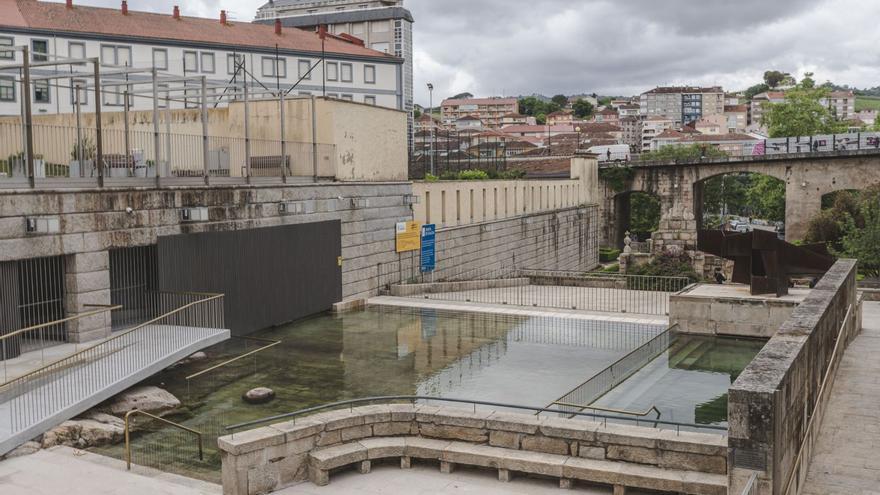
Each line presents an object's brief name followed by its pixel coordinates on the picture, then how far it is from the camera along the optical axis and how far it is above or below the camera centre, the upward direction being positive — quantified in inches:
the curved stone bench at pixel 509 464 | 384.2 -144.5
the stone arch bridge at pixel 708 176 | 1998.0 -13.6
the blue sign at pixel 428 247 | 1085.1 -89.0
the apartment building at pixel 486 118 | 7190.9 +591.4
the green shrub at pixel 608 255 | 2337.6 -218.5
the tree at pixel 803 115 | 2743.6 +220.9
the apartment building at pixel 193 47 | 1702.8 +337.2
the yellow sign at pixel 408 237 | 1026.7 -71.3
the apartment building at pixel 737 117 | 7249.0 +575.7
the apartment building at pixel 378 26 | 3029.0 +605.8
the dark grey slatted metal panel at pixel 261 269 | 703.1 -82.9
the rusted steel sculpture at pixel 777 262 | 776.3 -81.5
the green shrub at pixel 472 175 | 1513.0 +12.2
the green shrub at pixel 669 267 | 1698.1 -193.8
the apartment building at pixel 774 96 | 7101.4 +743.9
